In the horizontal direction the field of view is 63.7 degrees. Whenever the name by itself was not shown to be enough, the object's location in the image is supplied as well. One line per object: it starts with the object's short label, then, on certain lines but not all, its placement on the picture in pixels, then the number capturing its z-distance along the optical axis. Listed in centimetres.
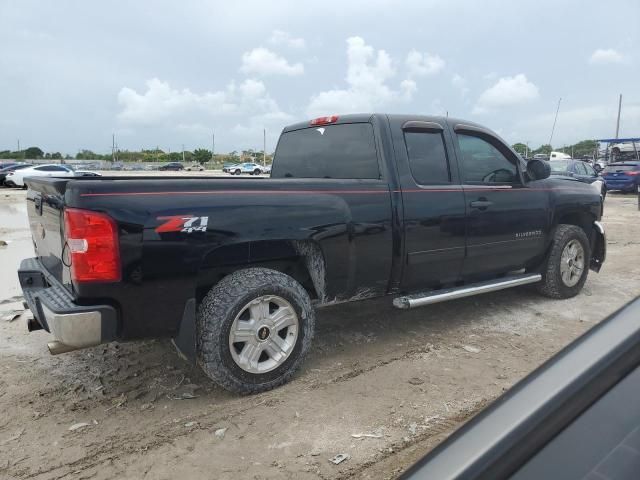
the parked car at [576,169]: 1580
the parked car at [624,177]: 2097
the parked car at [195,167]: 7311
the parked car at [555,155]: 3216
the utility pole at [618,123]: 4366
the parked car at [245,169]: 5666
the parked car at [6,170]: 2624
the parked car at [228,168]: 5856
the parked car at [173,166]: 7175
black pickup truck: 293
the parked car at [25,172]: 2431
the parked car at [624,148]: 3434
